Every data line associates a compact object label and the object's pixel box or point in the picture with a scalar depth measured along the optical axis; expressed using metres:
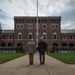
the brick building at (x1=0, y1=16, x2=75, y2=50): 30.69
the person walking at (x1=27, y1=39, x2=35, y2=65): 6.37
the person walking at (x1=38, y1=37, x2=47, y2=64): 6.47
